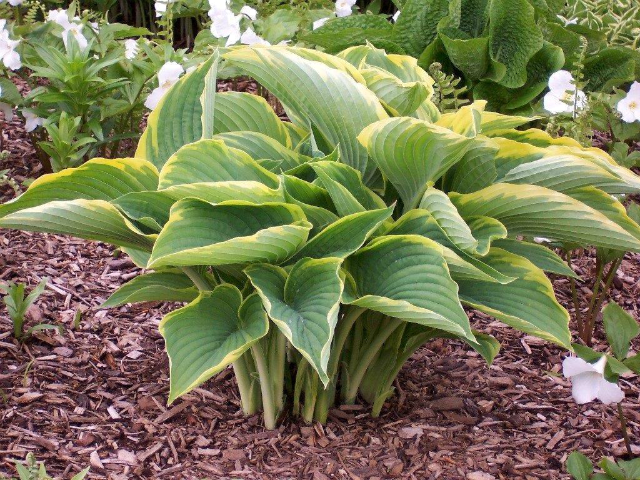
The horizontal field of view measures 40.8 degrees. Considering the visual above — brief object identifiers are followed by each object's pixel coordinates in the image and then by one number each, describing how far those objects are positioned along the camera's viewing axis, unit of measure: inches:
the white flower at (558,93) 128.3
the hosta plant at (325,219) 69.4
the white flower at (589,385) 81.5
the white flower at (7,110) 133.0
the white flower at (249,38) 140.2
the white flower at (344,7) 171.8
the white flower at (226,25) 143.7
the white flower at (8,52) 127.3
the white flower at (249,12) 150.6
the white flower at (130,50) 136.0
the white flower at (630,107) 130.5
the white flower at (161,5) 146.9
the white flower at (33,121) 131.0
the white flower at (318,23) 160.1
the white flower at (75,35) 129.1
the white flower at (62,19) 143.3
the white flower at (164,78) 122.1
